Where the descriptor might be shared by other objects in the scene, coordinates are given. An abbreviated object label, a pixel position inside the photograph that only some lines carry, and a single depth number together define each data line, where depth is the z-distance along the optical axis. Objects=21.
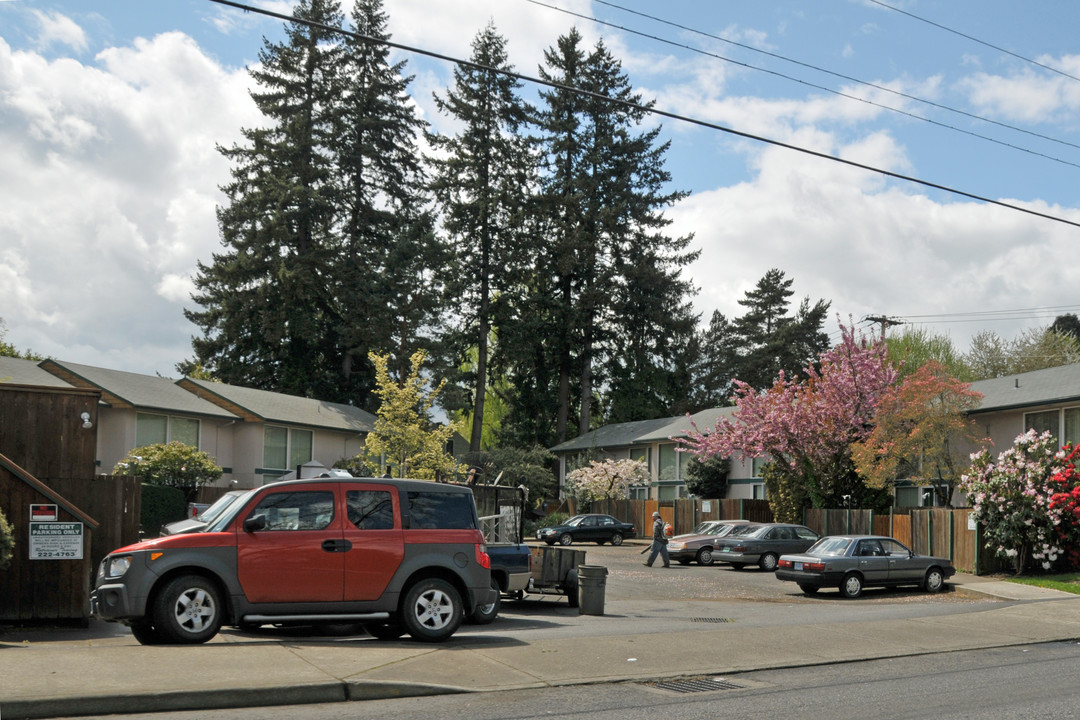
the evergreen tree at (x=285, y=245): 59.09
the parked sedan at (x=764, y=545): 30.33
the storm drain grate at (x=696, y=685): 10.10
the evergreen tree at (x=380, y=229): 58.56
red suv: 11.43
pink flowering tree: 37.06
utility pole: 59.00
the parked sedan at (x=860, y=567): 23.14
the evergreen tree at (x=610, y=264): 65.00
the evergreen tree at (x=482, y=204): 63.03
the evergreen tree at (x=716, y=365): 75.88
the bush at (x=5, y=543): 12.80
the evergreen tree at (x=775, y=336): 73.12
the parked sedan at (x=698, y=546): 31.88
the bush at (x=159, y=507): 26.84
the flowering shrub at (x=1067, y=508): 25.80
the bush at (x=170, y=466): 28.66
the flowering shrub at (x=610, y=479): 51.12
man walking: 30.31
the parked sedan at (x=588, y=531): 40.59
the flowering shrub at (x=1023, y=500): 26.06
